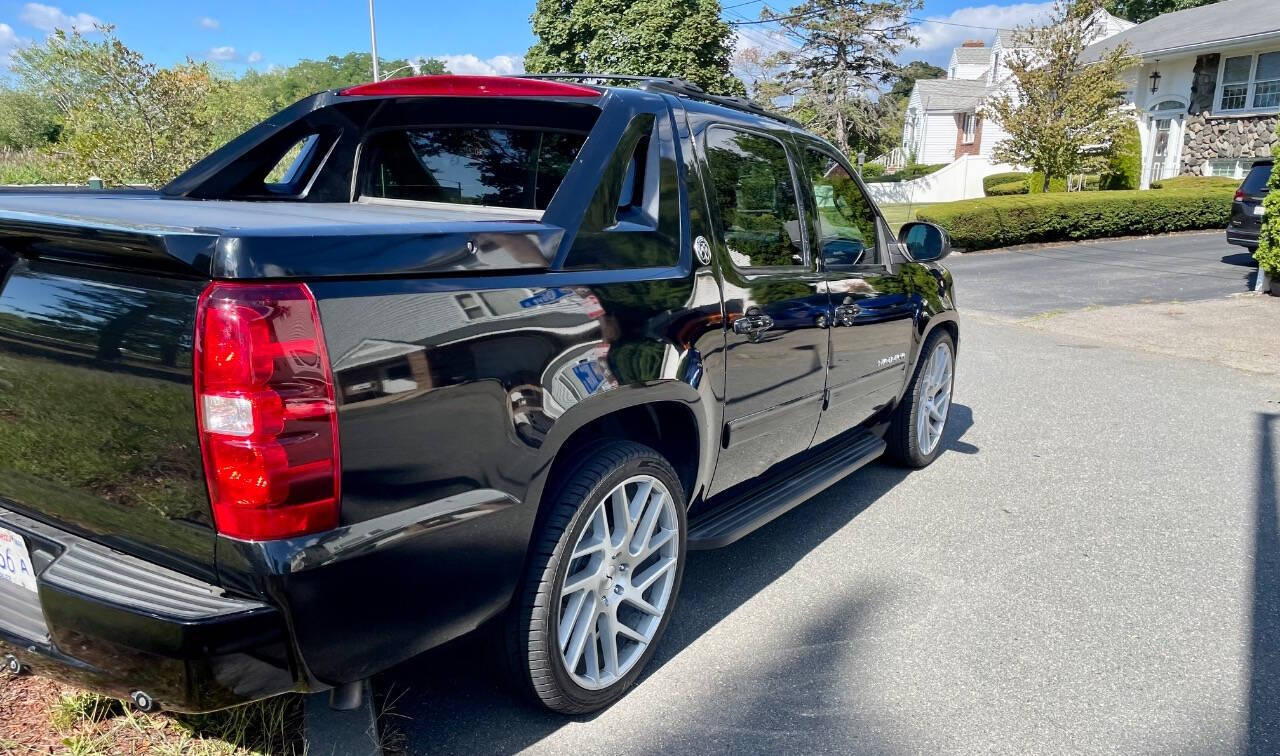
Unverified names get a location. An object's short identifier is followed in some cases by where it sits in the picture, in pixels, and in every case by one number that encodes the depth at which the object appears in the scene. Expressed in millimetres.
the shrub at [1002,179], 35812
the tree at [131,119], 11312
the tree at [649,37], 30047
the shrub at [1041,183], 24953
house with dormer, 49625
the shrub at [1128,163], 25984
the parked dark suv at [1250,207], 14420
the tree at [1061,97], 21969
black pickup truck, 1860
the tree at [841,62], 42719
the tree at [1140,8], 54906
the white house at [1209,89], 26734
